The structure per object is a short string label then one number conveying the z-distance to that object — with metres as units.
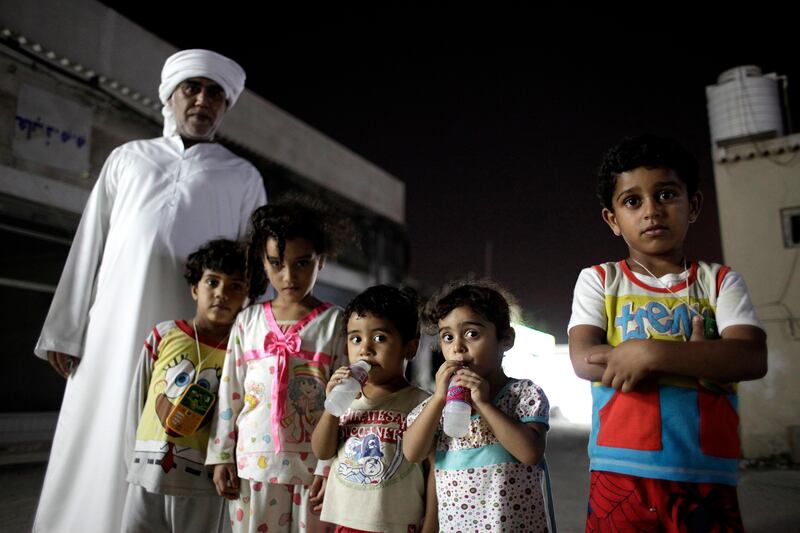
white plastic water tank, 6.78
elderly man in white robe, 2.40
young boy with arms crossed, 1.27
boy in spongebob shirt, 2.04
